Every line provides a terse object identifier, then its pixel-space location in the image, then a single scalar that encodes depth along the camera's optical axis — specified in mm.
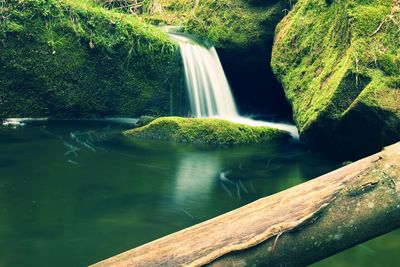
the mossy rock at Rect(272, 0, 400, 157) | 6629
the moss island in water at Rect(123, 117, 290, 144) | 9547
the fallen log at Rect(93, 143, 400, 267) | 2578
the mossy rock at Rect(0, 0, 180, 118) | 10562
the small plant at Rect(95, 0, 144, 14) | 13998
